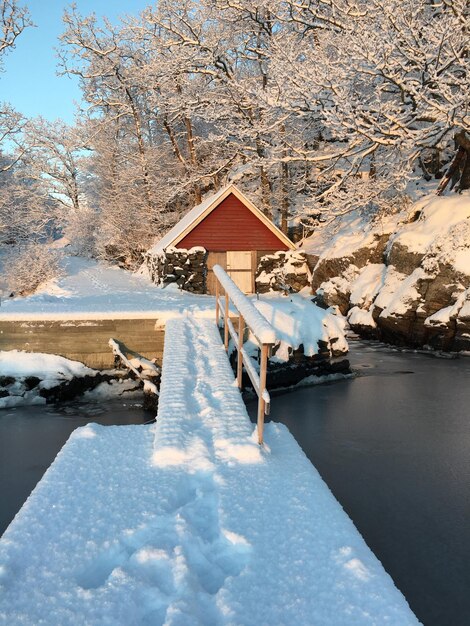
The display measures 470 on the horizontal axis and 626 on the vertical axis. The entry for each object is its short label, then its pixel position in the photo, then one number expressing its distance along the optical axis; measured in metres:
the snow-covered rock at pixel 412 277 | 14.82
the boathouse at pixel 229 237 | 20.19
